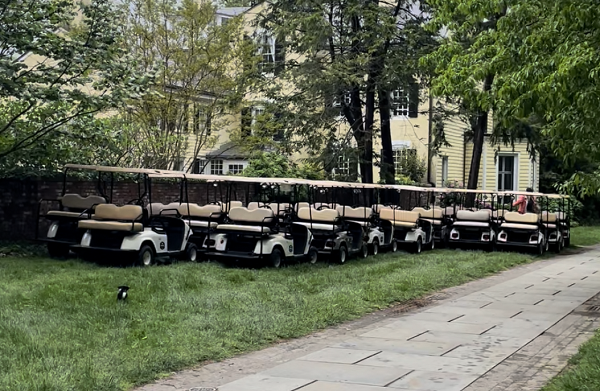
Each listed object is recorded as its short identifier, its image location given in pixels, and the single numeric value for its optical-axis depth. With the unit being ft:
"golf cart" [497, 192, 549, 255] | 71.77
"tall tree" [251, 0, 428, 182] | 78.00
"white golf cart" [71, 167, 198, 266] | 48.75
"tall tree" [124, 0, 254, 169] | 78.84
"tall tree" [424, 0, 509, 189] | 39.60
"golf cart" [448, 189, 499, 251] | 72.49
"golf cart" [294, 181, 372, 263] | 57.72
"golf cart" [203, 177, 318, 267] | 51.57
